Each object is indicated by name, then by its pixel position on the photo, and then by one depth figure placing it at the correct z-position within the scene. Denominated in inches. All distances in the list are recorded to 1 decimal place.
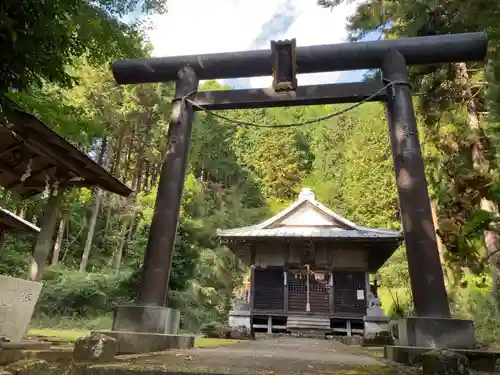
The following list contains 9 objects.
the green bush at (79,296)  694.5
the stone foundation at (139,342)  198.1
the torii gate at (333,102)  206.5
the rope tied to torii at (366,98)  249.0
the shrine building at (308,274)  589.9
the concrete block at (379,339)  499.5
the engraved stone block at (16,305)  214.1
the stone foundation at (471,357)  167.6
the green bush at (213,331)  551.2
